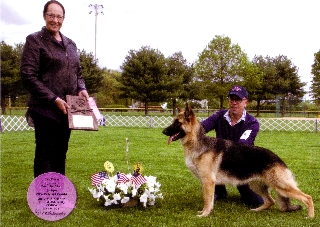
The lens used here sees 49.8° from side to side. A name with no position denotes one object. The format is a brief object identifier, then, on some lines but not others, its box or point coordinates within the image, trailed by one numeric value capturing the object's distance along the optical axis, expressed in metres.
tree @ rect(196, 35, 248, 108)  34.62
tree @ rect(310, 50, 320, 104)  36.57
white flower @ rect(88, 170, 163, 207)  4.73
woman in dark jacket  3.83
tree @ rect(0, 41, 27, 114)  37.47
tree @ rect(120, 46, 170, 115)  36.97
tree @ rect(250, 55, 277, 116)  41.86
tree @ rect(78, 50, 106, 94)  42.59
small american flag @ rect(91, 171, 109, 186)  4.95
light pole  40.35
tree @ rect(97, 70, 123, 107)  53.91
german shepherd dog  4.52
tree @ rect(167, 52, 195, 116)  38.96
